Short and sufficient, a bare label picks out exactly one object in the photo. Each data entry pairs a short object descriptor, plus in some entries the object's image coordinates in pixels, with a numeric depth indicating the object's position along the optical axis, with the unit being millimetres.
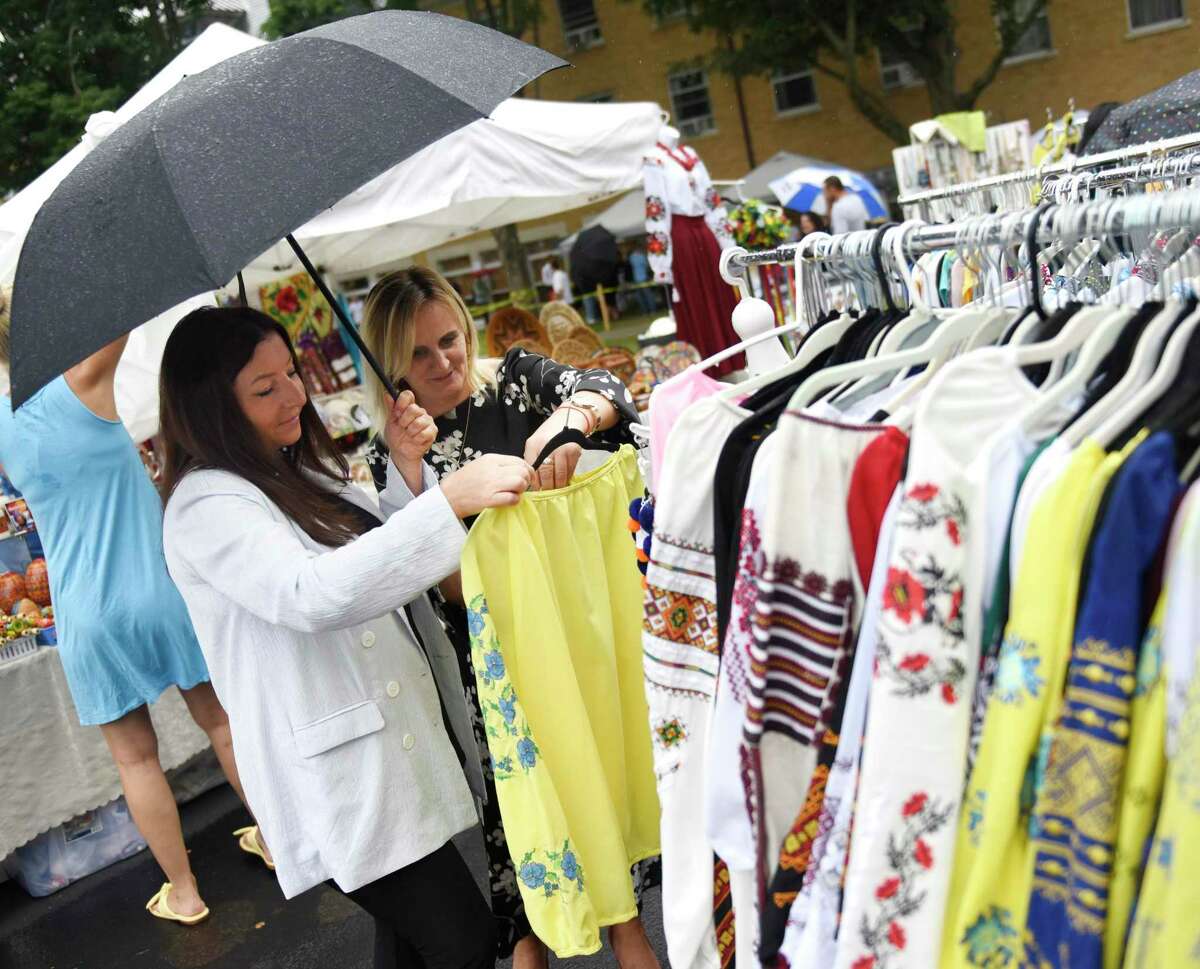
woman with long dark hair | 1893
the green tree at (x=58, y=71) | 17172
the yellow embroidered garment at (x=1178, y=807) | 912
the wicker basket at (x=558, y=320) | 6990
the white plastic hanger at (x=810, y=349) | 1478
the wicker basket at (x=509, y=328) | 7055
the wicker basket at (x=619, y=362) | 6429
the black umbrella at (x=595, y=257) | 21094
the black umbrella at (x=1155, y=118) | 4094
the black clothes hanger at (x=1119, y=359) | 1135
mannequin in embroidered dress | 7656
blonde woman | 2270
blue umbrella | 14352
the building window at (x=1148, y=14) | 22016
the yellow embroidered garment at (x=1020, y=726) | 1008
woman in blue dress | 3227
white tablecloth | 3719
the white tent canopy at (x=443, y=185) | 3812
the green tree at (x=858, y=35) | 19844
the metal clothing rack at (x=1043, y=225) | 1146
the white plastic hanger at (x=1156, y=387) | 1045
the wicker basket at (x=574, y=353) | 6480
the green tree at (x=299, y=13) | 18562
